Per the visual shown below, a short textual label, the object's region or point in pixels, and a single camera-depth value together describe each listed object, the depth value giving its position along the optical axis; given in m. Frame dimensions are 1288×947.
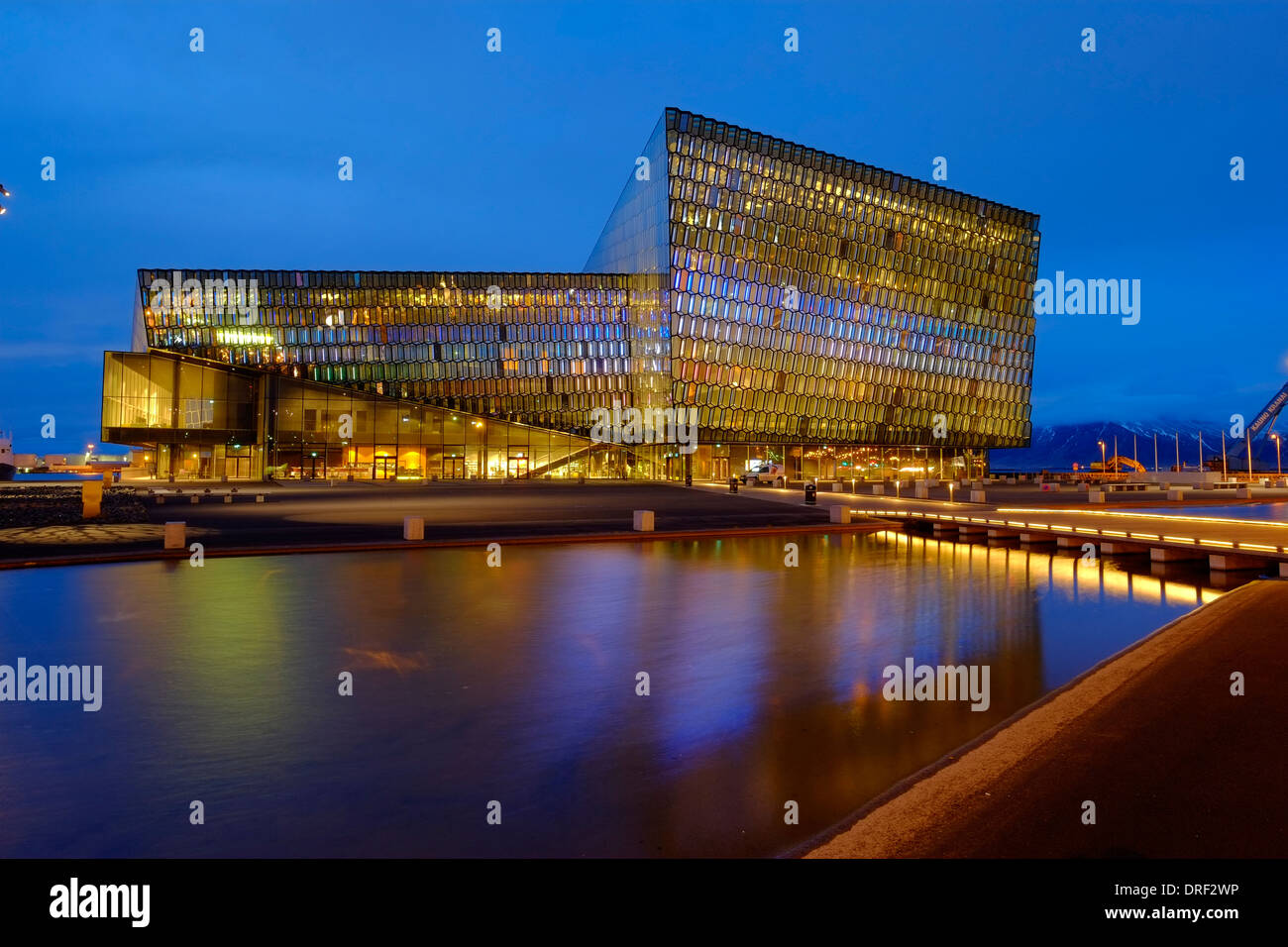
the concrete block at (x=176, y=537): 21.40
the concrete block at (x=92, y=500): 30.80
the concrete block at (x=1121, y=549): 22.60
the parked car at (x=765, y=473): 68.75
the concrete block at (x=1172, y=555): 20.38
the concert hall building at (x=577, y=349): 75.94
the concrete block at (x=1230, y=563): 18.66
